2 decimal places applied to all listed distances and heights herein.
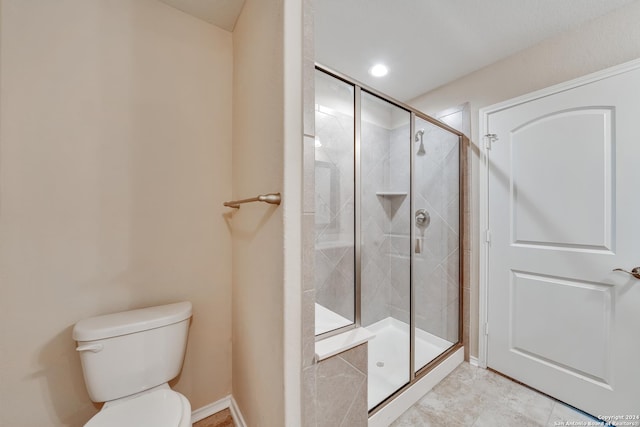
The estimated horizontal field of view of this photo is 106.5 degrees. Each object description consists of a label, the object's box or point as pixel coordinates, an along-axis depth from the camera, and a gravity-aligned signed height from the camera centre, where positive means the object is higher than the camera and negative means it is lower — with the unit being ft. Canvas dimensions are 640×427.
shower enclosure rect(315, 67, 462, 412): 4.47 -0.45
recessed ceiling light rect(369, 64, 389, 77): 6.25 +3.83
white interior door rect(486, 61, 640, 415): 4.34 -0.63
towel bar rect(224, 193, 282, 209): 2.81 +0.16
